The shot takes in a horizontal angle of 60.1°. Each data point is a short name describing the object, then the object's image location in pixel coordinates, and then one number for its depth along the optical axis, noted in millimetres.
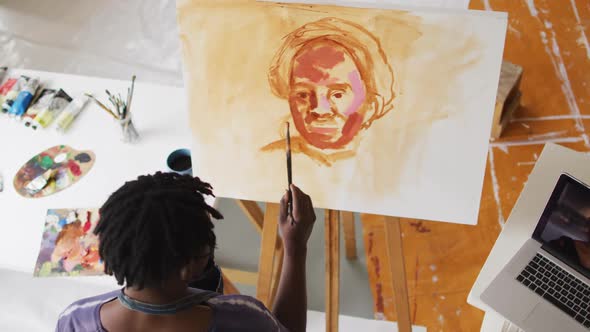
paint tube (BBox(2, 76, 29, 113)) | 1929
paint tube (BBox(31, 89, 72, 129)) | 1869
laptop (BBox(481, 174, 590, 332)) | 1386
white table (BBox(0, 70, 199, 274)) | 1619
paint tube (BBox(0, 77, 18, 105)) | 1976
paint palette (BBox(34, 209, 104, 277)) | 1530
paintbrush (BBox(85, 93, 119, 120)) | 1752
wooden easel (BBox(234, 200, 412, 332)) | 1521
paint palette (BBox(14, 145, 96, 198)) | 1704
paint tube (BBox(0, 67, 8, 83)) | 2060
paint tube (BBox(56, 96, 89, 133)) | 1849
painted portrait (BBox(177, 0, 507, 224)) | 1299
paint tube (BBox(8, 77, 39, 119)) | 1899
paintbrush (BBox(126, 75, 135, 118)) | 1782
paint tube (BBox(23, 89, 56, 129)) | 1887
